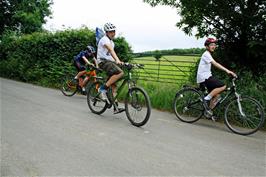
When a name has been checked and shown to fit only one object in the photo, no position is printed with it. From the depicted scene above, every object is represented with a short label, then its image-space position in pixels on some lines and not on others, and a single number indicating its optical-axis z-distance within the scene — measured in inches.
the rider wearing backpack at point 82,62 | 523.5
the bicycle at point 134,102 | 329.1
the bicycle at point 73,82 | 527.8
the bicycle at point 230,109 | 330.0
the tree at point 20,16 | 1222.3
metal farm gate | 619.4
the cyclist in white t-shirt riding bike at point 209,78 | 352.5
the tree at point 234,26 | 391.9
